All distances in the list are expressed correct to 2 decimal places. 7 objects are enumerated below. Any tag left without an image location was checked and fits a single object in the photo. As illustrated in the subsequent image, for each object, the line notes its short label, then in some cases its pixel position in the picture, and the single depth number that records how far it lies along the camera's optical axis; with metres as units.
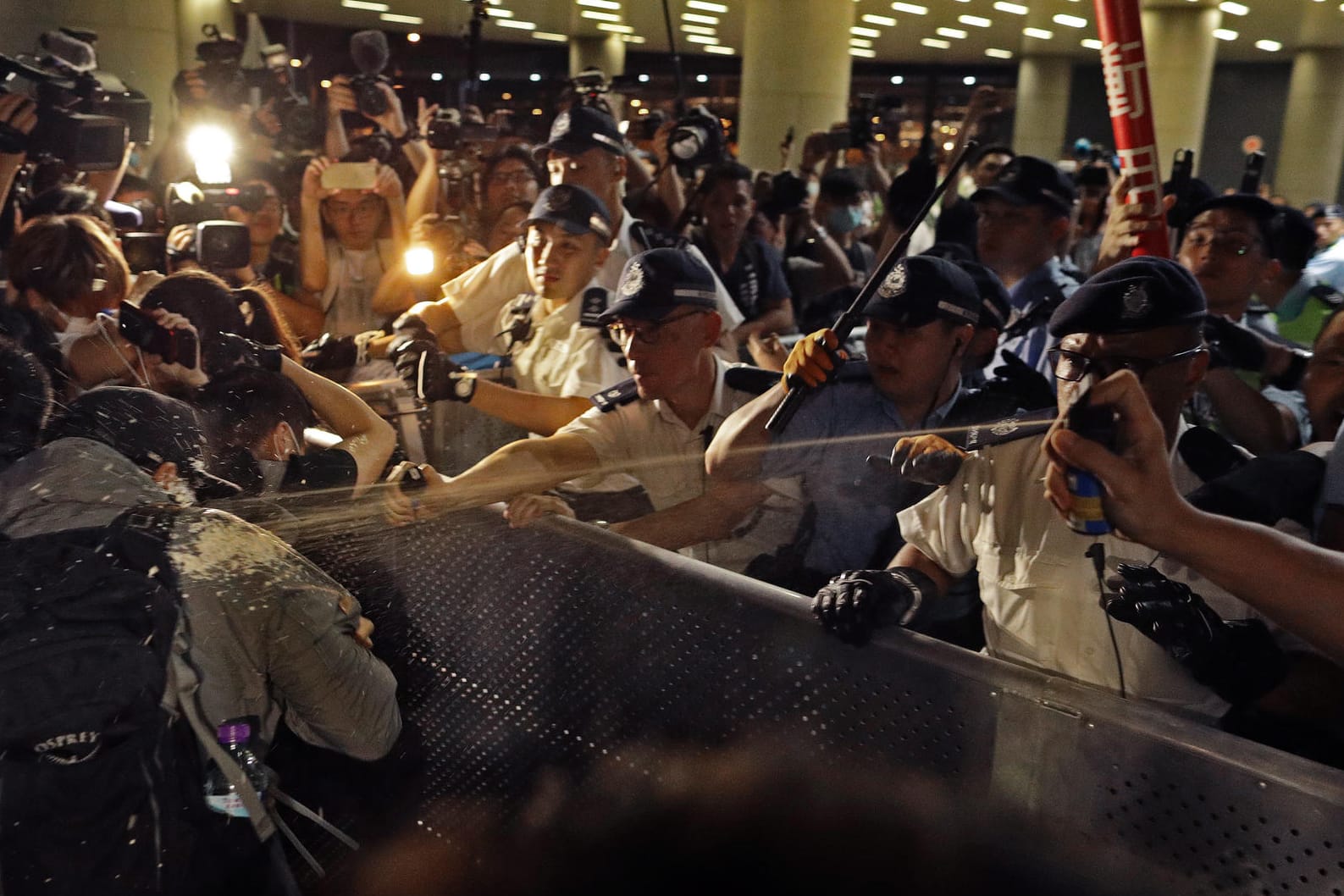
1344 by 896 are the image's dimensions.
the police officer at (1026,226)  4.20
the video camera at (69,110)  3.92
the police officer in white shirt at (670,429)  3.08
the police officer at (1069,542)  2.16
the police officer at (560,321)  3.69
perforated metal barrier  1.68
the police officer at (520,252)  4.52
